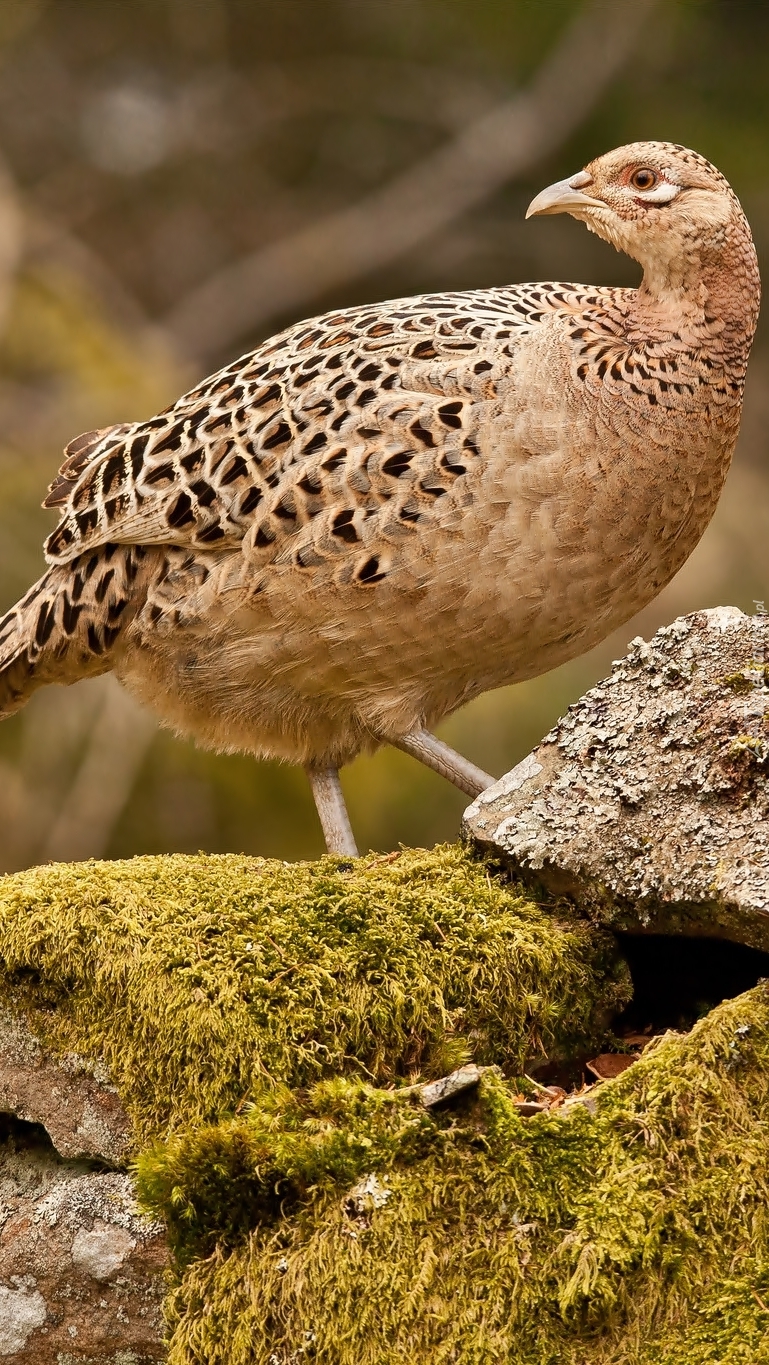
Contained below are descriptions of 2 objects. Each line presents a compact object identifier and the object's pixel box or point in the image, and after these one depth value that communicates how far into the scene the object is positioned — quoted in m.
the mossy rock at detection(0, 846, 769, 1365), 6.09
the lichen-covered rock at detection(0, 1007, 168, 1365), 6.96
